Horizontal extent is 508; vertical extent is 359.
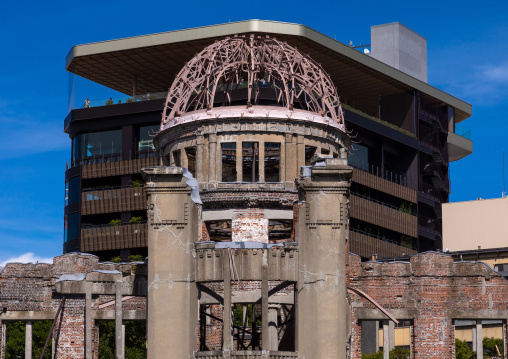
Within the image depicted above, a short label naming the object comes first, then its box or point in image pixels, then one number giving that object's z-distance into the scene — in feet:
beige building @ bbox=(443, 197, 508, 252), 343.87
